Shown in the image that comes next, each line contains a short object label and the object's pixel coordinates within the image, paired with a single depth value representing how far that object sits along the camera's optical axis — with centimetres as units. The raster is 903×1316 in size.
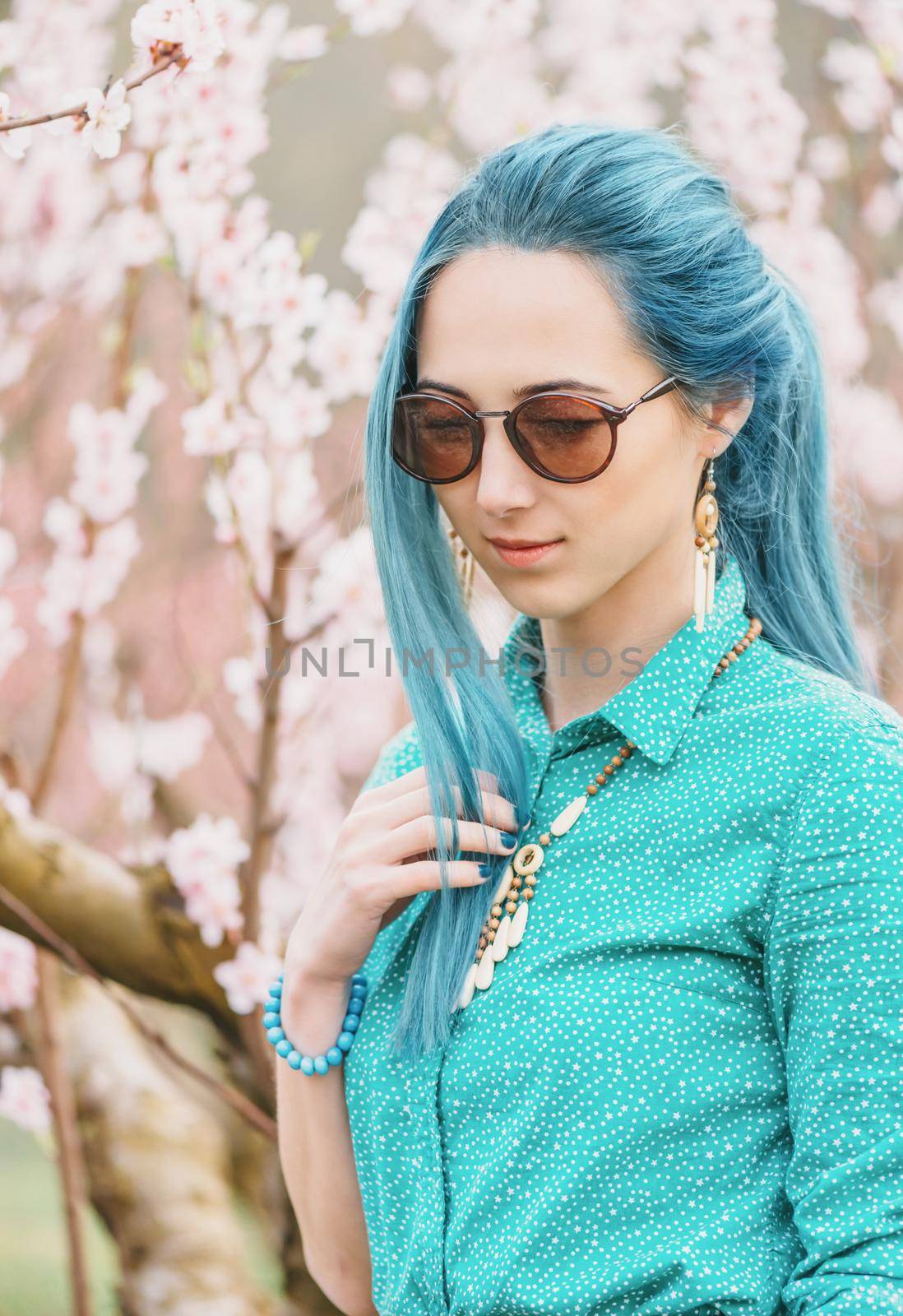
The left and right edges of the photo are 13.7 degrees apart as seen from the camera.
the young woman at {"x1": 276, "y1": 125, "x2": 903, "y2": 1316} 196
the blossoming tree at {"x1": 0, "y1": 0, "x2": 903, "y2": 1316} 264
